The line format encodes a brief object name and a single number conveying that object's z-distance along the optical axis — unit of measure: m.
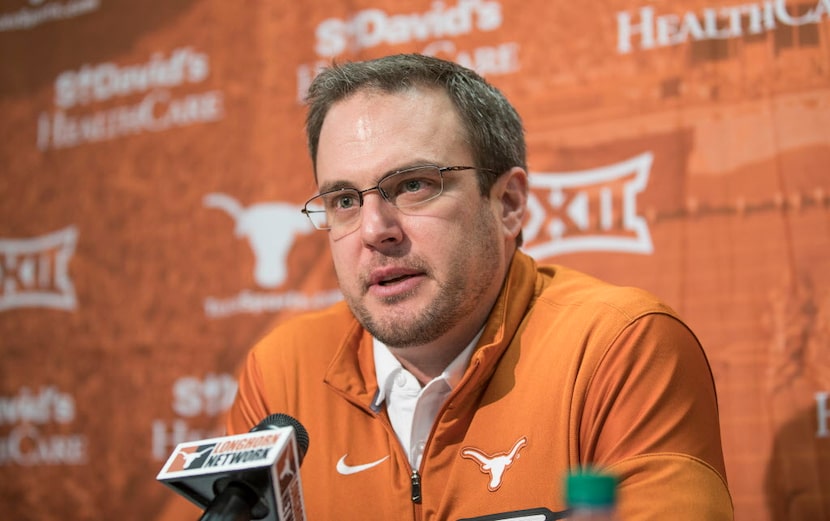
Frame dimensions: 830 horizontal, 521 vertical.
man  2.36
